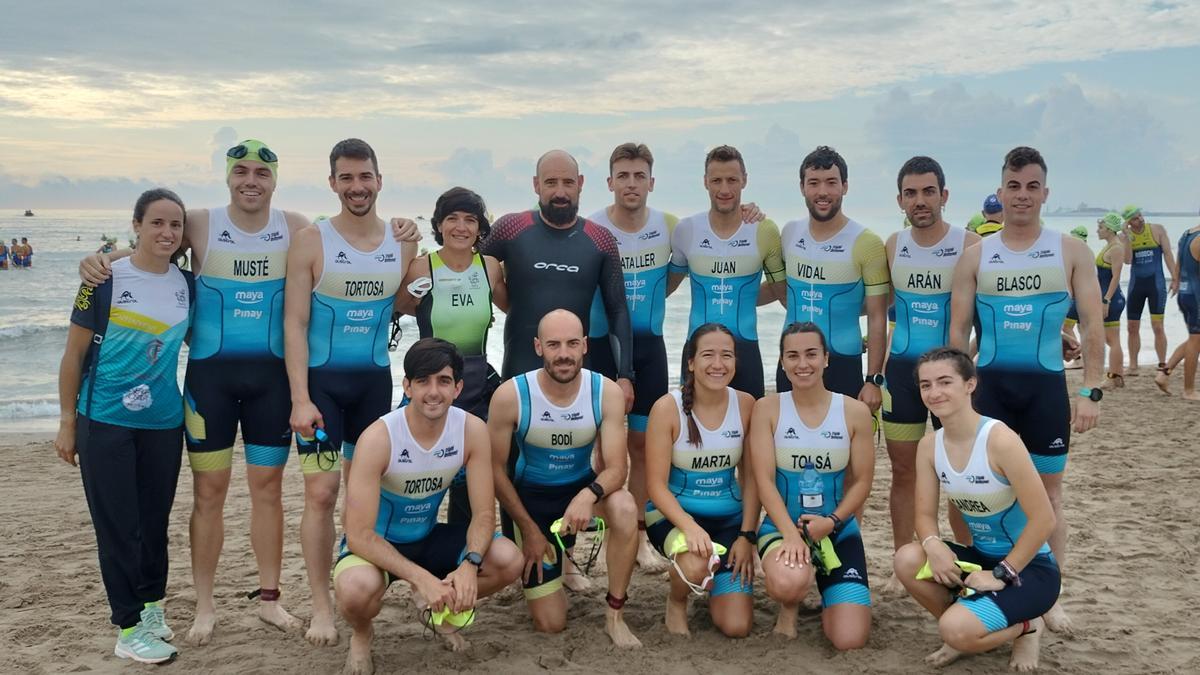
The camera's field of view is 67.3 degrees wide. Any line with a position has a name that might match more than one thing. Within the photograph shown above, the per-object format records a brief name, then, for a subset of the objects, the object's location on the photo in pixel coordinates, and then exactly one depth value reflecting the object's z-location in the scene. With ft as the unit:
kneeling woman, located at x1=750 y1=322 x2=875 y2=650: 13.07
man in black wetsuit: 15.24
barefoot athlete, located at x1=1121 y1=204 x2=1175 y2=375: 36.32
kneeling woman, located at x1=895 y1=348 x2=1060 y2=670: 11.78
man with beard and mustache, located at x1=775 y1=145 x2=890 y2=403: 15.34
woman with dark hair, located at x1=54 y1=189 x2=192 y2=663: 12.43
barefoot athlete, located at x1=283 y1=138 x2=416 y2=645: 13.32
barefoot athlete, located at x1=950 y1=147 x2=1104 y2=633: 13.80
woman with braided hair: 13.21
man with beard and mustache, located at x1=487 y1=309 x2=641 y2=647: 13.07
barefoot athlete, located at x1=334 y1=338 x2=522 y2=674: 11.79
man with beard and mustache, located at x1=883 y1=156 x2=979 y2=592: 14.82
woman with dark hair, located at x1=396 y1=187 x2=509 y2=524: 14.14
